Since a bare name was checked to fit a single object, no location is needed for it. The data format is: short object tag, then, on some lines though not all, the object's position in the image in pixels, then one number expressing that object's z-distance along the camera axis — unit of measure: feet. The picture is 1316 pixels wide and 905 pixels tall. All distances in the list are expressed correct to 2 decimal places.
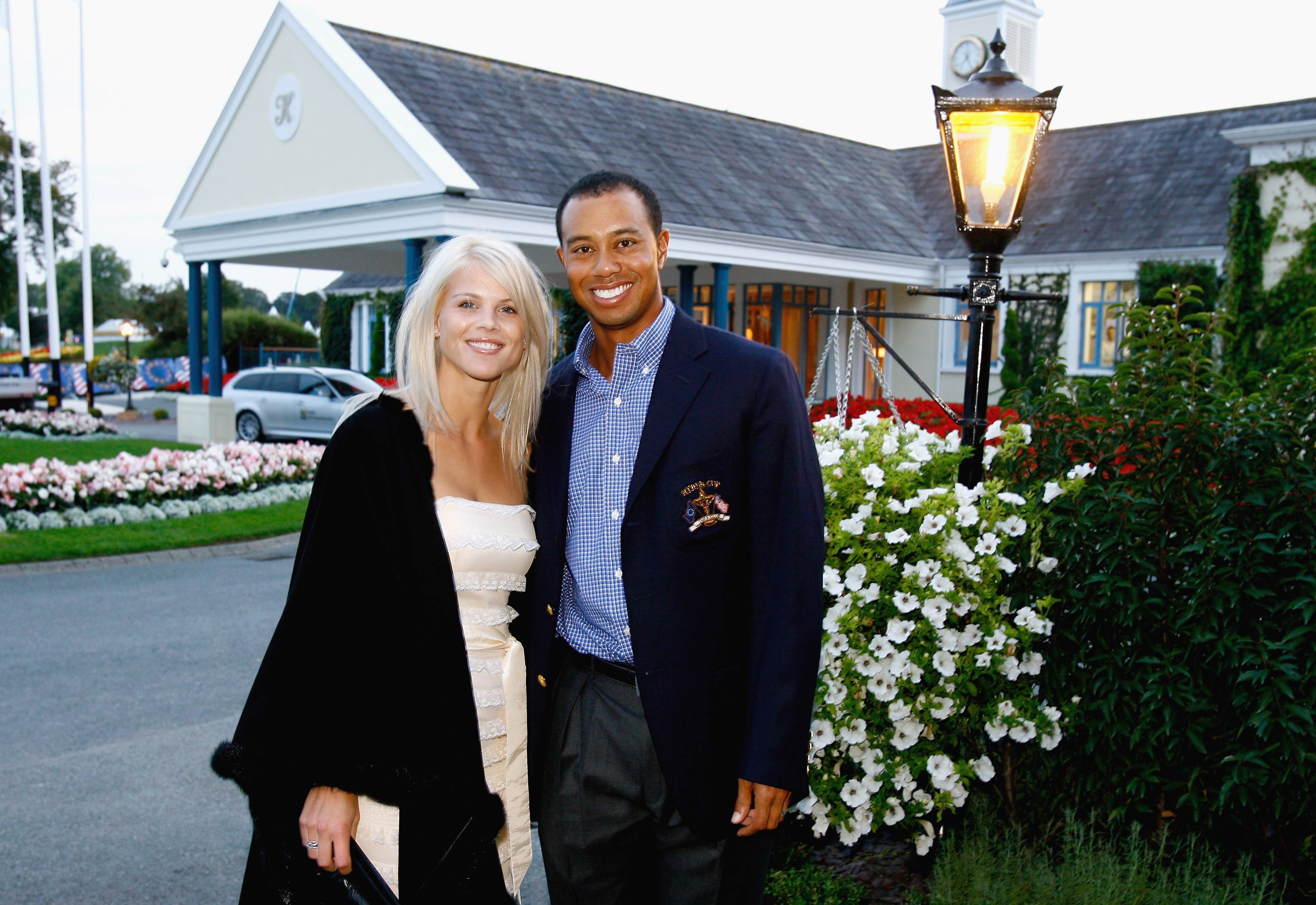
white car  64.75
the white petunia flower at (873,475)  11.47
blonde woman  7.31
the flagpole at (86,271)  100.01
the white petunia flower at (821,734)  11.07
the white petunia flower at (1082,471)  10.98
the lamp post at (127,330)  93.71
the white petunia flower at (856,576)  11.12
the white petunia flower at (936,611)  10.91
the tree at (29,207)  151.49
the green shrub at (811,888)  11.06
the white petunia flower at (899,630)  10.97
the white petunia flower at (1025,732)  10.94
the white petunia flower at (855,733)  11.02
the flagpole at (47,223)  93.56
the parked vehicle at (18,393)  79.71
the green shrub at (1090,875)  9.87
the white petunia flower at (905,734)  11.08
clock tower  84.89
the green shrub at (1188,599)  9.82
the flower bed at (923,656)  11.00
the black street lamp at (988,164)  13.57
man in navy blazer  7.47
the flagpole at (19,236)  91.51
